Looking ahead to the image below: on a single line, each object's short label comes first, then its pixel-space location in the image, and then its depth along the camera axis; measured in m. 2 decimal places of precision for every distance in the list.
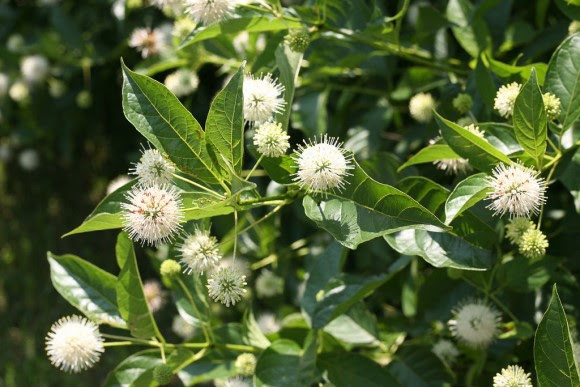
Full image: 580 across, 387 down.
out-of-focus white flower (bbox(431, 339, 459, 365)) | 0.73
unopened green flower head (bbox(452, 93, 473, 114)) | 0.71
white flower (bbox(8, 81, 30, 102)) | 1.18
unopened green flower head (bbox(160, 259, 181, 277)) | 0.69
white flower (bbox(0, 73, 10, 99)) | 1.21
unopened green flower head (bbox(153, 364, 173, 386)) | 0.65
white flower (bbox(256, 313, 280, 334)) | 0.89
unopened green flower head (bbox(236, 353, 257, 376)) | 0.68
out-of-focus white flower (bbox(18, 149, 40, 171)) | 1.45
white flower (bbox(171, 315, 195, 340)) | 0.92
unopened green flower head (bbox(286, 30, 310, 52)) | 0.66
